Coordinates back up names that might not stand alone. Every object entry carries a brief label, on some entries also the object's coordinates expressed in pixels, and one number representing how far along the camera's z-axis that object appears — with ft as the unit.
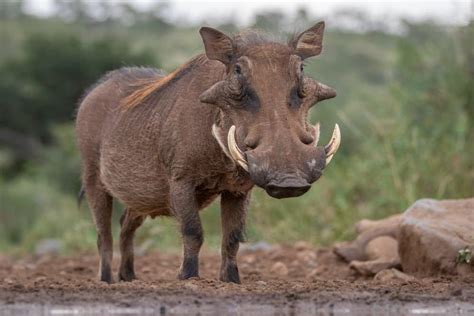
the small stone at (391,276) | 45.55
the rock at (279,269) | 54.70
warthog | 38.99
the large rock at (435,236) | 46.03
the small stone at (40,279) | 46.39
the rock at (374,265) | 50.55
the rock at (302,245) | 63.91
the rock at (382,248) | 52.85
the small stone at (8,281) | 43.48
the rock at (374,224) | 56.13
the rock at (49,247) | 82.28
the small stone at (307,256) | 58.44
